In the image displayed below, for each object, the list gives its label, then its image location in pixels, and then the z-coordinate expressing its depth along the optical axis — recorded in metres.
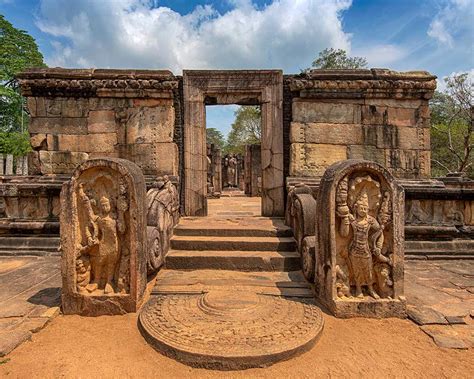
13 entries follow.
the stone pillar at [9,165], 13.98
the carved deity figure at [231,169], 19.23
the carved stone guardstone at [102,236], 2.80
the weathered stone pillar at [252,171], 13.87
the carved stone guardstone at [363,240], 2.75
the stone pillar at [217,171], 16.40
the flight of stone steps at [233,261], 3.36
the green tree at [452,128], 17.66
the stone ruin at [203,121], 5.87
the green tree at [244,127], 30.14
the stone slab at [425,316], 2.63
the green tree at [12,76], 17.08
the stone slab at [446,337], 2.28
